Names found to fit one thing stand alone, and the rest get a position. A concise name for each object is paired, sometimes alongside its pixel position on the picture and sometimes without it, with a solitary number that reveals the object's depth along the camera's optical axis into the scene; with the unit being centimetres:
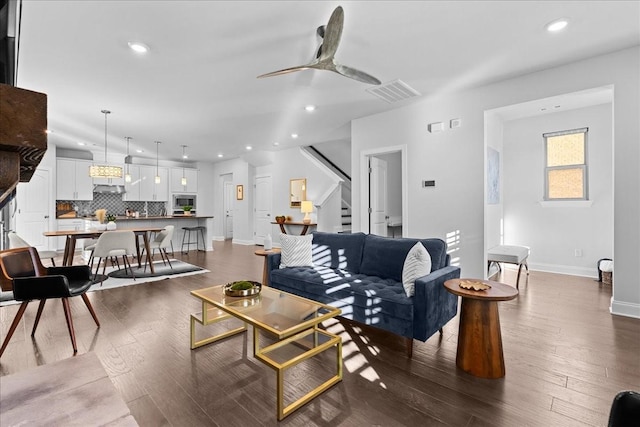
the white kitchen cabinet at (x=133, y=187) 888
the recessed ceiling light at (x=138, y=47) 300
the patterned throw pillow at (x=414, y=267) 254
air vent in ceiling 407
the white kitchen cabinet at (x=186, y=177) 977
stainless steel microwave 986
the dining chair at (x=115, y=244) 441
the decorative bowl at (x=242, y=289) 254
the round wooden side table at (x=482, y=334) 218
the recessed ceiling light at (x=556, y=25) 275
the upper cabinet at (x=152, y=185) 918
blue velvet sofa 243
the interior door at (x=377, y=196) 552
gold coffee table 191
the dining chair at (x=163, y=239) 557
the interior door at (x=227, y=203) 1079
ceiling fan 231
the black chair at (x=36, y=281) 248
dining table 465
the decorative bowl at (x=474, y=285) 229
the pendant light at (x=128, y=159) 670
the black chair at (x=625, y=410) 81
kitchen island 726
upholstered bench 430
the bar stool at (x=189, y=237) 776
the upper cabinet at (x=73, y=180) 777
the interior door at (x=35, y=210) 711
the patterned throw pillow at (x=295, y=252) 365
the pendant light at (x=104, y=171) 580
